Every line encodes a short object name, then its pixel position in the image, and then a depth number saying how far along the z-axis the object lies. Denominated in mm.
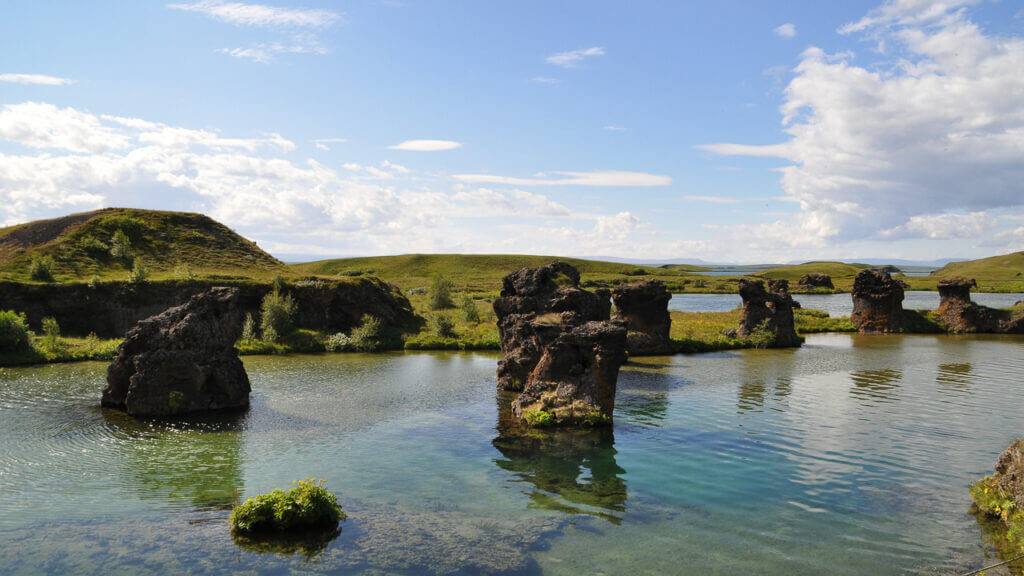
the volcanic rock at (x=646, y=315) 54094
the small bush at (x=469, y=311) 68062
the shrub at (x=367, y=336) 55156
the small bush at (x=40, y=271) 59906
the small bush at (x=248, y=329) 54062
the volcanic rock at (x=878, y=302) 71312
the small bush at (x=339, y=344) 54625
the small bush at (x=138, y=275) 60531
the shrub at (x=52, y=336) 45438
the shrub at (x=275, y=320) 54281
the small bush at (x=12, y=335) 43500
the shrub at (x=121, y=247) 77250
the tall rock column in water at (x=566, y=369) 29016
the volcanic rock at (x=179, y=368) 30297
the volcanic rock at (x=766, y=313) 59562
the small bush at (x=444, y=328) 60062
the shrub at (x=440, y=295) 84312
